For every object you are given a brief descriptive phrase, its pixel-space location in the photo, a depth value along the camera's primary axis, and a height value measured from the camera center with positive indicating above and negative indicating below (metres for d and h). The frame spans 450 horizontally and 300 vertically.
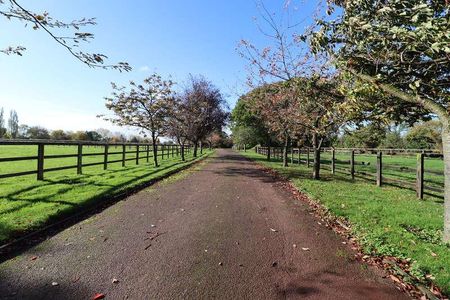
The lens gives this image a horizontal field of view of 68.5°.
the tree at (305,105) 9.24 +2.00
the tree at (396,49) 4.73 +1.90
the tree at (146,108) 20.00 +2.70
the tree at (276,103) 17.56 +3.11
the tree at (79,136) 95.27 +4.05
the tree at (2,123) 79.19 +7.55
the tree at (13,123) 113.19 +8.75
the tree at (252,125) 39.31 +3.77
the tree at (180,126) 29.53 +2.54
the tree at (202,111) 33.56 +4.66
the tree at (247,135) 40.59 +2.36
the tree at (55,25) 4.54 +1.76
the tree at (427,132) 40.92 +3.60
